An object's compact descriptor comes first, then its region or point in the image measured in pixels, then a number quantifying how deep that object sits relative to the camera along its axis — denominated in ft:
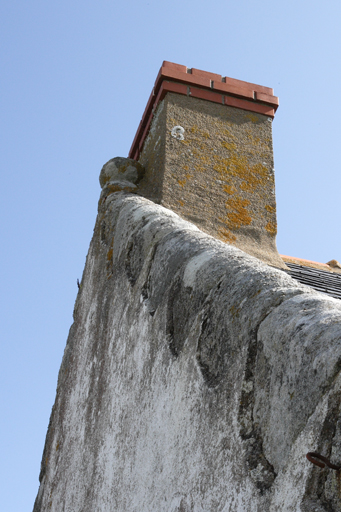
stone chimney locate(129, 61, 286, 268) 27.00
